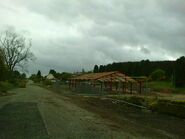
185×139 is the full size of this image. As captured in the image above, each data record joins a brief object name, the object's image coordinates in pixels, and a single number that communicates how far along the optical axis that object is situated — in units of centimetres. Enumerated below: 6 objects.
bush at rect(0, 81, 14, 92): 2230
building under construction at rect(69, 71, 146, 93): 2541
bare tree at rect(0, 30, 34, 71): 3756
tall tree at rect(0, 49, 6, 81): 2387
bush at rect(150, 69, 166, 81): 4514
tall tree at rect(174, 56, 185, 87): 3515
